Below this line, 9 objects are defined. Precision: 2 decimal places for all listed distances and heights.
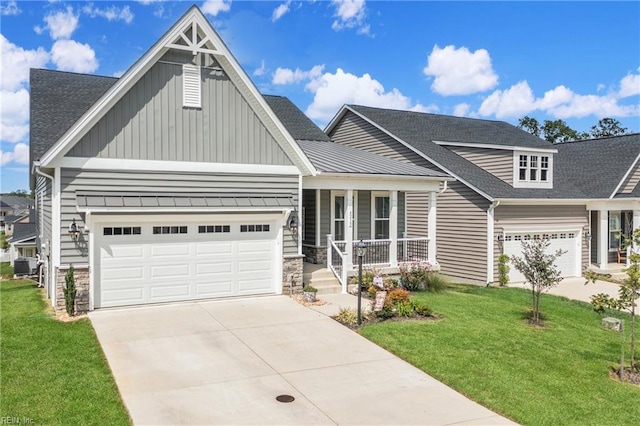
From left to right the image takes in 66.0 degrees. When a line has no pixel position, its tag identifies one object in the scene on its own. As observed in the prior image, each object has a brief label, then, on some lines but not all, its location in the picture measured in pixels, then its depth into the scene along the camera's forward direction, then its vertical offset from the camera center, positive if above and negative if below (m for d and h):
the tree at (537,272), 12.52 -1.45
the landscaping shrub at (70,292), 11.30 -1.87
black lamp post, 11.37 -0.95
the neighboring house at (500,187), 19.11 +1.18
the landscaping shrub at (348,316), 11.52 -2.46
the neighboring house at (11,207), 94.31 +0.78
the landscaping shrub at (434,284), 16.09 -2.30
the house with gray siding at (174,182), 11.64 +0.79
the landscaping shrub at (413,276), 15.93 -2.02
